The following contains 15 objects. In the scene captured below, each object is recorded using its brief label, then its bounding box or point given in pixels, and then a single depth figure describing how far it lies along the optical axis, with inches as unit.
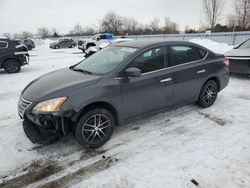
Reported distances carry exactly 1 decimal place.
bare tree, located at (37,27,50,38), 3295.3
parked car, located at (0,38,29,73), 344.5
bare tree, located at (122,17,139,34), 2380.4
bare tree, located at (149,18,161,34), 2200.5
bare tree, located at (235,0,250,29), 983.6
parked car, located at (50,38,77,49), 1027.9
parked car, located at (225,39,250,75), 248.3
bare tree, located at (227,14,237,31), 1086.0
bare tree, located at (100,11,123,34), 2324.2
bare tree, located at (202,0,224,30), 1237.7
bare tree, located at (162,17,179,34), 1908.5
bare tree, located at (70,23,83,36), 2994.6
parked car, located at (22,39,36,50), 974.6
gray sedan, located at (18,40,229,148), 106.4
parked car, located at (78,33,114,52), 729.1
